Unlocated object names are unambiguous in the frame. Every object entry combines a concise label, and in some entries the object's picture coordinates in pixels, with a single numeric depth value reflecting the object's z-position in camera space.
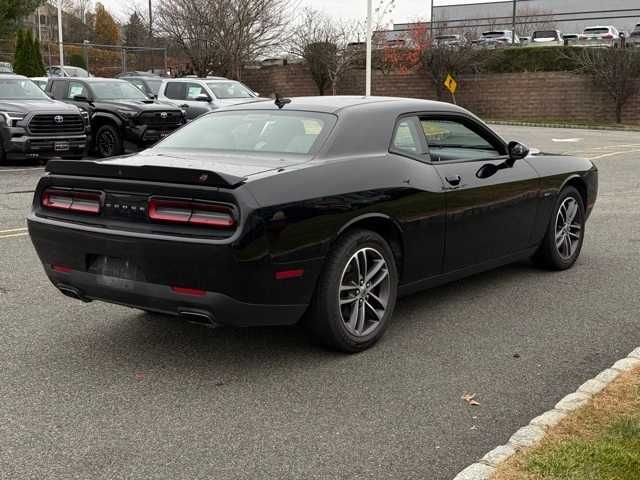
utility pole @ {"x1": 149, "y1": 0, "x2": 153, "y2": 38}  46.26
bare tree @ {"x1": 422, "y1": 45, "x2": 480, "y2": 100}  43.50
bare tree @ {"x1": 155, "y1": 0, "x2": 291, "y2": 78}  40.53
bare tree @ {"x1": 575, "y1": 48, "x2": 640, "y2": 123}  37.31
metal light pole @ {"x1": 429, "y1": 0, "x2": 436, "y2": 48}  47.36
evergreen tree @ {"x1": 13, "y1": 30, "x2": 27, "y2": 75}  32.88
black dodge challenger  4.35
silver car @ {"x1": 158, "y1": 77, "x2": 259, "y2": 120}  20.70
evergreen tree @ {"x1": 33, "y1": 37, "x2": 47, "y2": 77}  33.28
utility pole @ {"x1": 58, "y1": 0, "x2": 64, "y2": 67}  35.62
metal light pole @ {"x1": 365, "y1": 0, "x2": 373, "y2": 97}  25.34
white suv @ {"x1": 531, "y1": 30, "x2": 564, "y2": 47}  50.84
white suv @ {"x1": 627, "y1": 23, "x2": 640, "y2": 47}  39.08
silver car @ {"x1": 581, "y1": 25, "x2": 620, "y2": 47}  41.92
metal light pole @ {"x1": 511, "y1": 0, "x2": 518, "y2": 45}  50.81
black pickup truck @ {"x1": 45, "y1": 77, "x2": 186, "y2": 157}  17.03
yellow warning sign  36.91
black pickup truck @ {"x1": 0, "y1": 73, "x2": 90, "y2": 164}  15.74
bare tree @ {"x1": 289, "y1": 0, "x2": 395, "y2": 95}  46.34
